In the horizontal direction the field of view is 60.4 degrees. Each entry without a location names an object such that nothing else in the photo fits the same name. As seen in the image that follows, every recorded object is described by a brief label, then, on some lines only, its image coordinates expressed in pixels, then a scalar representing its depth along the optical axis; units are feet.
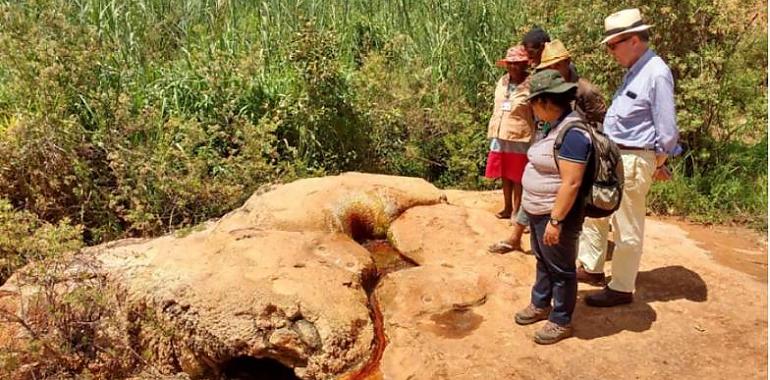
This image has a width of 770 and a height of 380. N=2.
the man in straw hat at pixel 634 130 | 10.35
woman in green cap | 9.35
